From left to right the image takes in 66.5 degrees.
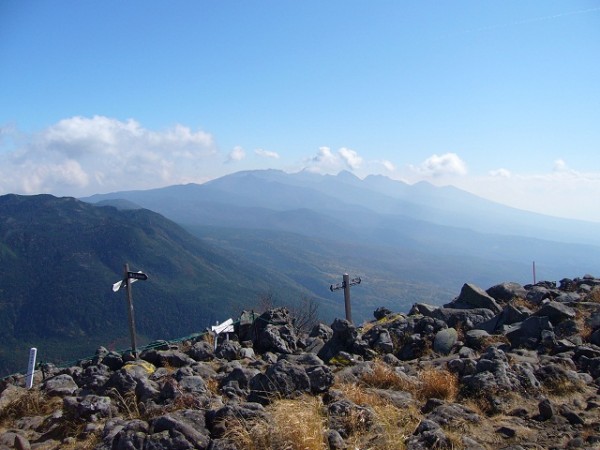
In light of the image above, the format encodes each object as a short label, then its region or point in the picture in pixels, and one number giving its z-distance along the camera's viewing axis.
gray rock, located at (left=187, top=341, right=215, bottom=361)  11.86
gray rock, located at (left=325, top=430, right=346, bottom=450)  5.84
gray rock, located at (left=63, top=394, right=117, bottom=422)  7.63
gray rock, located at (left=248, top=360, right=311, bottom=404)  7.50
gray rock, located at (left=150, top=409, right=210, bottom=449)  5.79
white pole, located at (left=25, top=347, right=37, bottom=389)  11.36
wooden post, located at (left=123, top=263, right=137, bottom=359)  13.45
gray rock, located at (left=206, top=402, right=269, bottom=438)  6.06
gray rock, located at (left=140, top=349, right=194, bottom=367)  11.29
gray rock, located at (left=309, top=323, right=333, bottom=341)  14.69
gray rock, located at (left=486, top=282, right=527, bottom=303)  16.41
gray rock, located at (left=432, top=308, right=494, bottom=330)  13.12
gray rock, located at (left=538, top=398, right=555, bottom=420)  6.77
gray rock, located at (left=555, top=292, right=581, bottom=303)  13.92
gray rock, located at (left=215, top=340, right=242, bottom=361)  11.91
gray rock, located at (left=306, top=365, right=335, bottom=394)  7.86
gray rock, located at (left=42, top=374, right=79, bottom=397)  9.33
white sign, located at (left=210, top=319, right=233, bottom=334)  13.41
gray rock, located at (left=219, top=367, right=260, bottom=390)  8.65
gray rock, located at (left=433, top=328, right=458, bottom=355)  11.31
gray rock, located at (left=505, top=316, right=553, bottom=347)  10.77
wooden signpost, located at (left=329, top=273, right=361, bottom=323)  19.73
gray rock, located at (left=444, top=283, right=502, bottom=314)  15.01
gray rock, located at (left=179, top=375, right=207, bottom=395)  8.02
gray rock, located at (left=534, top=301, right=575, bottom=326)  11.65
